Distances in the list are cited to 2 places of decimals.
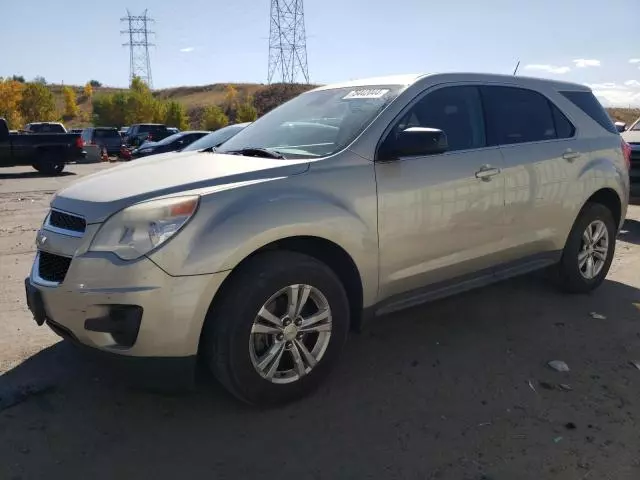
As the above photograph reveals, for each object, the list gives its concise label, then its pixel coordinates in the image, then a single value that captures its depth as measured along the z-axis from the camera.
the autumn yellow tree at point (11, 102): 56.28
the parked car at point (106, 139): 30.27
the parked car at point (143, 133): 31.39
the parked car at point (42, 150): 17.69
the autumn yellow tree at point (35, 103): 58.97
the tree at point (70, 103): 83.75
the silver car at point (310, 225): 2.71
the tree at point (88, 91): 110.09
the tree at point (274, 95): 82.96
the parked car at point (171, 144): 17.50
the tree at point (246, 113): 62.22
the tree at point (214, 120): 65.84
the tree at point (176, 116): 62.78
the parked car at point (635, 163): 8.47
